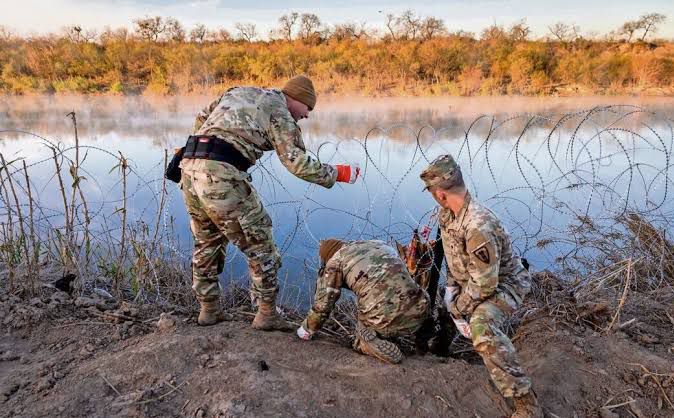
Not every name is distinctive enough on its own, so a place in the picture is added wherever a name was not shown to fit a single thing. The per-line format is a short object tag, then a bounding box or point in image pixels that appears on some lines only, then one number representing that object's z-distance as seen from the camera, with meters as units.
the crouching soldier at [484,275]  2.32
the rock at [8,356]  2.96
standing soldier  2.92
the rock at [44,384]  2.52
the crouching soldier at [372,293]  3.09
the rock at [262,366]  2.60
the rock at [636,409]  2.40
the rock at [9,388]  2.51
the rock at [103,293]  3.86
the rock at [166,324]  3.10
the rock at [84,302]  3.55
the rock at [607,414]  2.38
